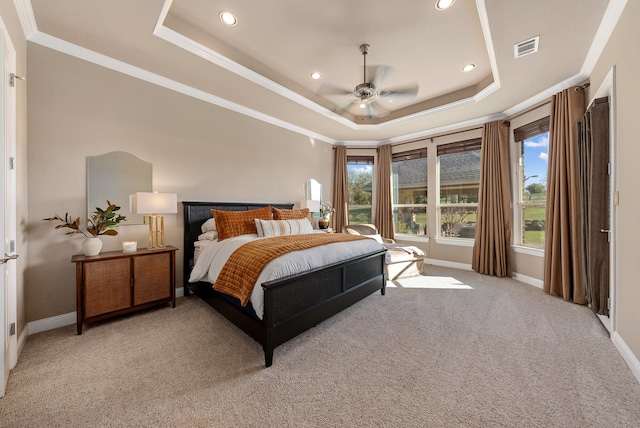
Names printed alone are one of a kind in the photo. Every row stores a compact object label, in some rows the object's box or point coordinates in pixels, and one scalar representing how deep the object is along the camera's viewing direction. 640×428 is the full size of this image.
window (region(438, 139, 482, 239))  4.91
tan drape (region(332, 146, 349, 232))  5.93
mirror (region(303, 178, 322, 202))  5.39
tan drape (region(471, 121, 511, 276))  4.31
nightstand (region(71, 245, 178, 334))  2.39
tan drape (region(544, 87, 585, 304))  3.18
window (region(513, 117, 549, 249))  3.89
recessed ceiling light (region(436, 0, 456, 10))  2.34
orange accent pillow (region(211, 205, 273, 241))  3.22
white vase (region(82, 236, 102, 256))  2.48
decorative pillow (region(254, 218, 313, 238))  3.33
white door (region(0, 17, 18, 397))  1.57
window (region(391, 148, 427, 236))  5.62
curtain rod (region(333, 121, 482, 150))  4.89
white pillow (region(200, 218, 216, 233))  3.44
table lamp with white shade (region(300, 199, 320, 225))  4.71
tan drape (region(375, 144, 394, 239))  5.84
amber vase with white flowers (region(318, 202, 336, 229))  5.21
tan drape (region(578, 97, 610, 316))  2.43
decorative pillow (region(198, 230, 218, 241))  3.33
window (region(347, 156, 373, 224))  6.21
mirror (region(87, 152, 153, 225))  2.80
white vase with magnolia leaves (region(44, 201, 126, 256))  2.48
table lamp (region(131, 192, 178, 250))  2.74
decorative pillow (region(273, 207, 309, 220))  3.99
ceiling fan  2.95
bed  1.98
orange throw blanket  2.07
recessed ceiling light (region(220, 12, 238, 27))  2.51
